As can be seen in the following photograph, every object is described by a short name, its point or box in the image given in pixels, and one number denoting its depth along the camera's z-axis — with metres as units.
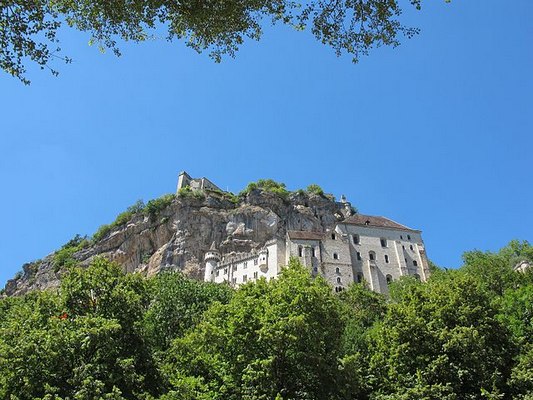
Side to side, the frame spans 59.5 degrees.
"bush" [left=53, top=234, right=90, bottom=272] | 85.00
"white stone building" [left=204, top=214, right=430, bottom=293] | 70.62
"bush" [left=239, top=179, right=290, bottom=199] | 83.75
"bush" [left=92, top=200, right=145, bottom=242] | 85.44
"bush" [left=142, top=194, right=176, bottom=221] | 82.06
